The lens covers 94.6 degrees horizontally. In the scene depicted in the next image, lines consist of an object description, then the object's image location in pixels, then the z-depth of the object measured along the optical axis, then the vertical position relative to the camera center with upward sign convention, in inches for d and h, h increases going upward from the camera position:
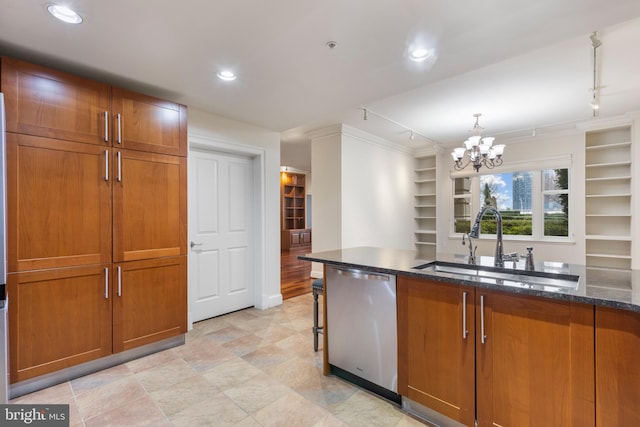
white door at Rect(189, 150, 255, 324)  134.8 -10.1
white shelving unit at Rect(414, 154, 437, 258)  264.1 +9.4
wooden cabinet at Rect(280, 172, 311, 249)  386.3 +1.1
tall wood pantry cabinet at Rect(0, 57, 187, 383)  80.0 -1.4
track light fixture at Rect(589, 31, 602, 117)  93.4 +55.6
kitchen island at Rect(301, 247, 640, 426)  47.9 -25.8
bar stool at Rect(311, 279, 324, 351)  104.5 -32.9
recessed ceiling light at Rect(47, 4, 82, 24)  65.1 +45.5
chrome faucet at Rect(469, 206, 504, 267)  74.9 -5.7
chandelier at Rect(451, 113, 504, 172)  158.6 +34.5
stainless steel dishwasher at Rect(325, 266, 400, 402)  76.2 -32.1
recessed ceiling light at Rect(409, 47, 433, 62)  82.1 +45.2
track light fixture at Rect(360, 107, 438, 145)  163.1 +56.4
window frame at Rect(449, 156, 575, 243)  201.9 +14.4
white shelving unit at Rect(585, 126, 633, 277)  183.6 +8.8
